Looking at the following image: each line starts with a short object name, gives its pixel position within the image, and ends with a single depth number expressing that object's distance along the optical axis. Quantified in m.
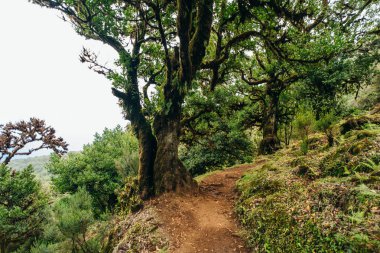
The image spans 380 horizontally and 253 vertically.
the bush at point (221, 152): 13.02
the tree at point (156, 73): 7.37
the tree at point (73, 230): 7.75
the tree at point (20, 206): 8.75
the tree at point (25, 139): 15.08
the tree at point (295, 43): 8.62
